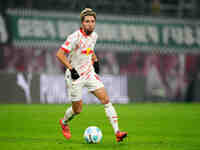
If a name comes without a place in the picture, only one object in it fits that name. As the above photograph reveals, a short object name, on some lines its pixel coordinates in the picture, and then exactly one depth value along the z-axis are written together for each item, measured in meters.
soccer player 19.00
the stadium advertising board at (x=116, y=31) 49.06
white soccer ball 18.64
